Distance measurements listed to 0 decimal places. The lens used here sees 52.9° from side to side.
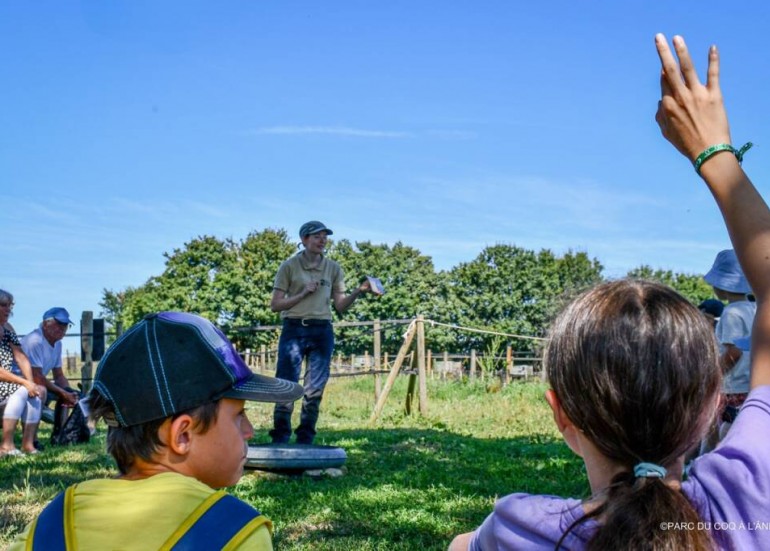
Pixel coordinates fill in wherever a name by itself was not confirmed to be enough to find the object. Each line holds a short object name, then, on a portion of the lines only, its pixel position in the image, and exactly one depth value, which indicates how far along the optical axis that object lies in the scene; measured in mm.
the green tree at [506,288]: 46125
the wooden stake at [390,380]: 10773
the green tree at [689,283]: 48125
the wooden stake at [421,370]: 11124
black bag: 8039
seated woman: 7113
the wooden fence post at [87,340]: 11766
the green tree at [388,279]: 47031
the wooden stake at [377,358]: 12317
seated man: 8203
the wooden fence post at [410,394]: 11156
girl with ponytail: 1112
